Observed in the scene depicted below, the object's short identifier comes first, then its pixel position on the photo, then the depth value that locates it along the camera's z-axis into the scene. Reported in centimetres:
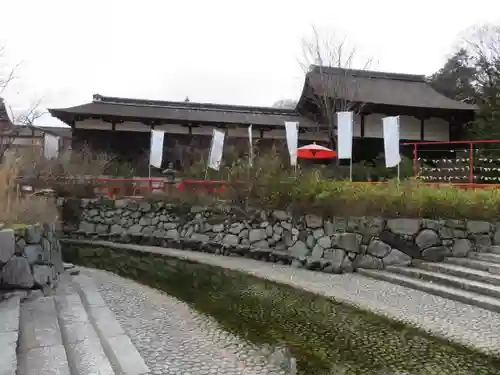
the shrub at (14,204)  619
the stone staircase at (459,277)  572
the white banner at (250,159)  1045
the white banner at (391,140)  1189
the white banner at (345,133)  1284
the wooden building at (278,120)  1820
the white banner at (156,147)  1596
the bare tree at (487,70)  2331
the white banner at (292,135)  1510
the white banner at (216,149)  1453
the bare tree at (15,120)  1544
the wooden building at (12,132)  1236
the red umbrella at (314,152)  1516
